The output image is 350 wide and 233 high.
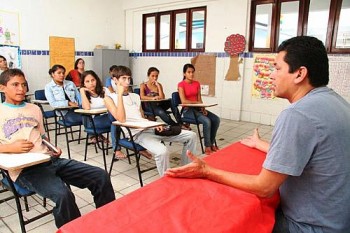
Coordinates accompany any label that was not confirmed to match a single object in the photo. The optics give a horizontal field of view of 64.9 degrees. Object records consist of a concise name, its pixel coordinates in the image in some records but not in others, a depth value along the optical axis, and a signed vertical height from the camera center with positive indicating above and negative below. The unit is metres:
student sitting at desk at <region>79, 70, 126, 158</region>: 3.62 -0.31
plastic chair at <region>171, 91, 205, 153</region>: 4.15 -0.54
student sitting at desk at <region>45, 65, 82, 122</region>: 3.96 -0.33
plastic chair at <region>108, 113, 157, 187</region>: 2.76 -0.70
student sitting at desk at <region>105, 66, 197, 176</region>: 2.66 -0.47
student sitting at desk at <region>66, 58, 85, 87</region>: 6.09 +0.00
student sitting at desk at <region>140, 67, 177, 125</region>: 4.57 -0.37
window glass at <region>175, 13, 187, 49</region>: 6.88 +1.11
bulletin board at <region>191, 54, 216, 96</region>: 6.43 +0.10
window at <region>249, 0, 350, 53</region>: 4.94 +1.06
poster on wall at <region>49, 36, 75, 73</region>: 6.43 +0.49
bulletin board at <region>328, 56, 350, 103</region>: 4.91 +0.07
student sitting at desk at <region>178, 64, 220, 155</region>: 3.94 -0.52
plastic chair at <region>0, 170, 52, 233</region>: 1.75 -0.77
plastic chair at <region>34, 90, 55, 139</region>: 4.33 -0.43
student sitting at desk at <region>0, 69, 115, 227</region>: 1.92 -0.47
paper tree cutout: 5.88 +0.55
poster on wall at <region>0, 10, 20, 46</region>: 5.54 +0.86
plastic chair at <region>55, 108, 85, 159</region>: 3.83 -0.69
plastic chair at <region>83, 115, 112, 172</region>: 3.42 -0.71
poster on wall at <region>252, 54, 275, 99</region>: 5.63 +0.02
